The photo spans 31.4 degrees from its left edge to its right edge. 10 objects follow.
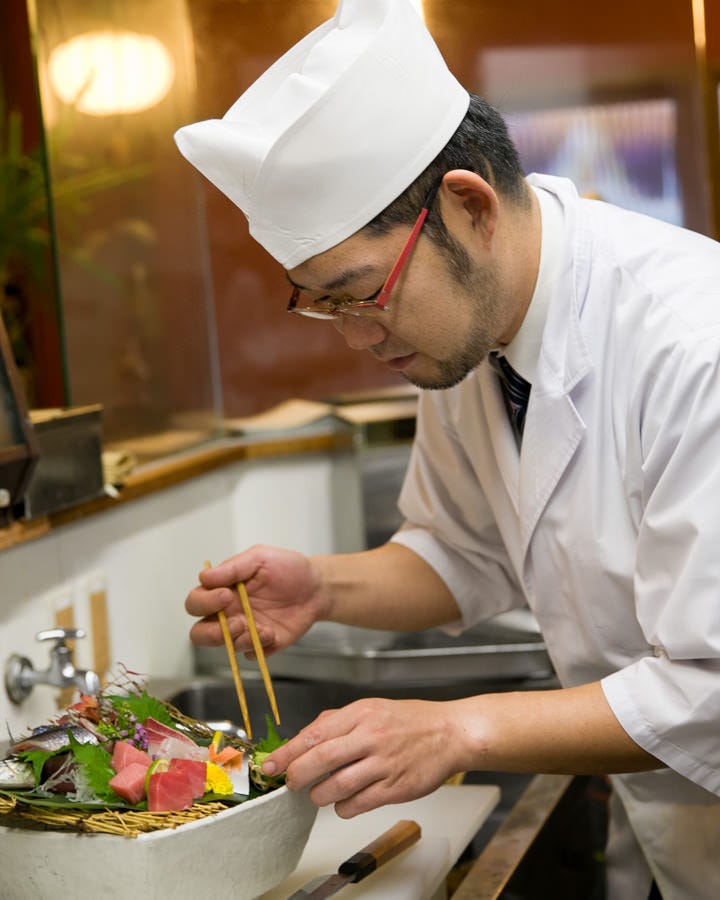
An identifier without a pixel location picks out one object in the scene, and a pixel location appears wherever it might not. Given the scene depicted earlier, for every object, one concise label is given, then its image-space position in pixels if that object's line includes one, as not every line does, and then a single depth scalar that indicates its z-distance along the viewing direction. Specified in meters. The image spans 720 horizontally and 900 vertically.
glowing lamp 2.21
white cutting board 1.48
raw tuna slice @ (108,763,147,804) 1.22
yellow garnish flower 1.27
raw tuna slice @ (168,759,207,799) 1.25
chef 1.34
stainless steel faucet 1.71
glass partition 2.19
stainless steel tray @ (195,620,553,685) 2.30
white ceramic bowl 1.19
